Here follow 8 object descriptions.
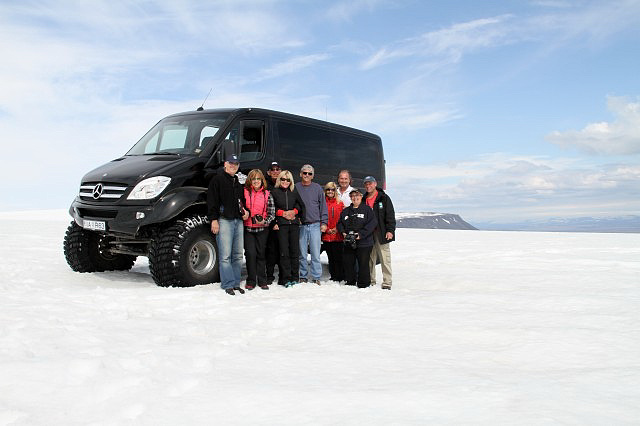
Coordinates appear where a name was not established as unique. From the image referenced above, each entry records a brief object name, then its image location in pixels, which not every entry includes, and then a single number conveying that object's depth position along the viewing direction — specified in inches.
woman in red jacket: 307.0
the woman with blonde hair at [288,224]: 280.1
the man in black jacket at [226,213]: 254.8
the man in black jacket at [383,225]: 283.1
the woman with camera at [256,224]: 270.1
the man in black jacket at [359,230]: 283.7
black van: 261.6
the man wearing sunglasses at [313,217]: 289.1
